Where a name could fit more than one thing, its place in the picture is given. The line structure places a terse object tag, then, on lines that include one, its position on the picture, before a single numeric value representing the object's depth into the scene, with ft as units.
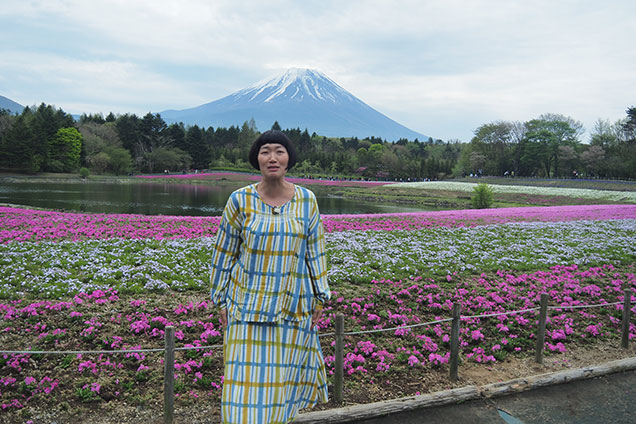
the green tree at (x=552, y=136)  218.79
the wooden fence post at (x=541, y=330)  17.24
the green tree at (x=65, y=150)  188.85
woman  8.73
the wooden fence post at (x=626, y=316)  18.90
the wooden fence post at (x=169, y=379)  11.76
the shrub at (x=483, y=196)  95.30
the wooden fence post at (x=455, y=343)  15.20
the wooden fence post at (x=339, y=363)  13.62
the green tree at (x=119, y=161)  207.92
